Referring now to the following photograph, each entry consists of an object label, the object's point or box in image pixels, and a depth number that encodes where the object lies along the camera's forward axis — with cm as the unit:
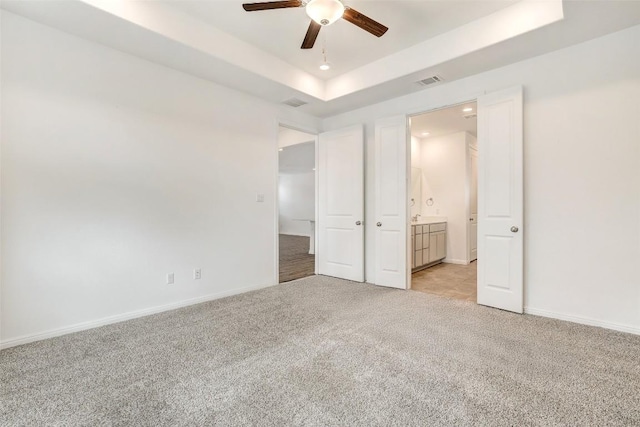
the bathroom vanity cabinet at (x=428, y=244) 496
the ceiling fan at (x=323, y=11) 208
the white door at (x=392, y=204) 393
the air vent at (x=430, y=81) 343
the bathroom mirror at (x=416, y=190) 636
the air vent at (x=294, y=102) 410
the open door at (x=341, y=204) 436
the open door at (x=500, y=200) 302
